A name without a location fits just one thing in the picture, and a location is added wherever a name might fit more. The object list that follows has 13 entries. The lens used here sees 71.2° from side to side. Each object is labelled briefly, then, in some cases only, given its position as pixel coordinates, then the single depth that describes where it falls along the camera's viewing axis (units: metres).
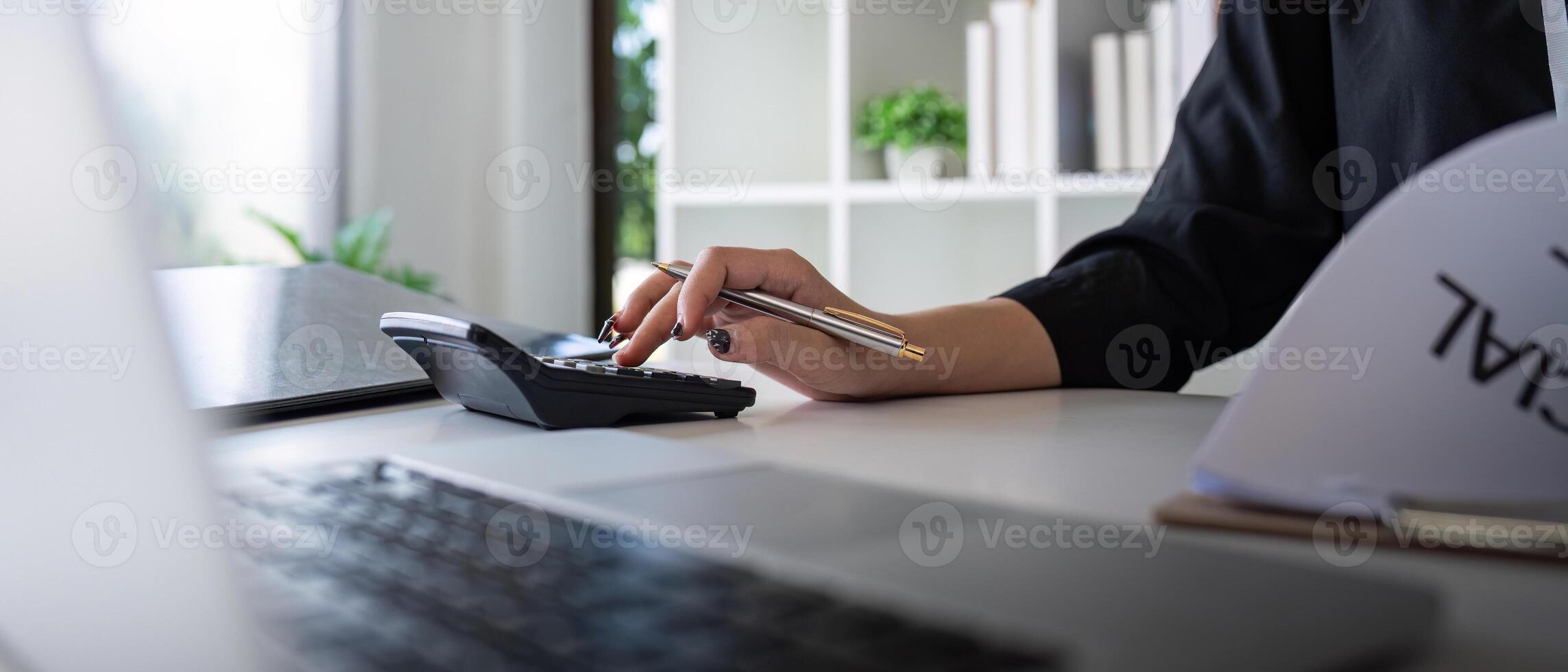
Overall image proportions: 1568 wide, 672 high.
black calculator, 0.57
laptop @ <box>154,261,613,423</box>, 0.64
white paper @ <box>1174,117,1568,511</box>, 0.32
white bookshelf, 1.90
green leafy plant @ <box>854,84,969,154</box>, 2.03
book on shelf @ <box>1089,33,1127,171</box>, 1.80
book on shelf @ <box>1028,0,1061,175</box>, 1.82
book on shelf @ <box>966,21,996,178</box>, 1.91
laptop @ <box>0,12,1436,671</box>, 0.24
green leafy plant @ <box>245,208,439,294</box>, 2.52
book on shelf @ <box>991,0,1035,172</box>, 1.87
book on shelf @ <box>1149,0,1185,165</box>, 1.71
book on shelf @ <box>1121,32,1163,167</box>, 1.76
